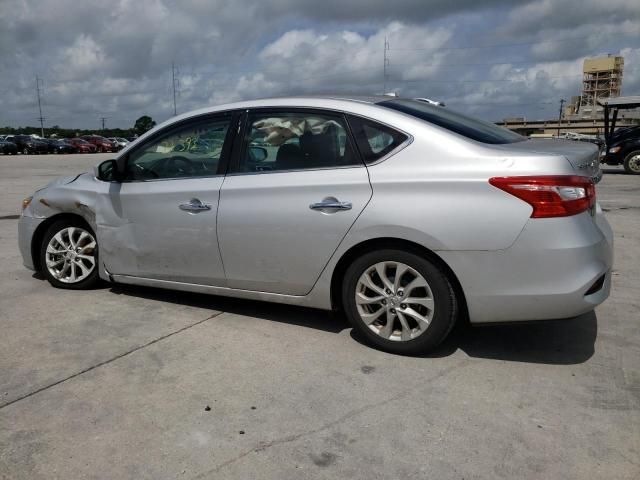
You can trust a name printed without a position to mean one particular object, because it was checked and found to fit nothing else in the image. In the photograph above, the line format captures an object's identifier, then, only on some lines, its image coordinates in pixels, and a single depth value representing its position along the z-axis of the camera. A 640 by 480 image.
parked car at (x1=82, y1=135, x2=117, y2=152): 59.47
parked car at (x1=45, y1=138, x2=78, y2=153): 52.41
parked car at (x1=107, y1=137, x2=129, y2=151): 63.71
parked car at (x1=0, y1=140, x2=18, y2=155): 47.27
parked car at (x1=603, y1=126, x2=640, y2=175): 16.78
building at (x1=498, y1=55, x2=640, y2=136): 90.50
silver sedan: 3.14
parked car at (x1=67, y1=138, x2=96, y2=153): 55.03
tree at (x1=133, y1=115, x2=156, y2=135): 114.08
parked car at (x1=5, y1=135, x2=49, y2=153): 49.69
